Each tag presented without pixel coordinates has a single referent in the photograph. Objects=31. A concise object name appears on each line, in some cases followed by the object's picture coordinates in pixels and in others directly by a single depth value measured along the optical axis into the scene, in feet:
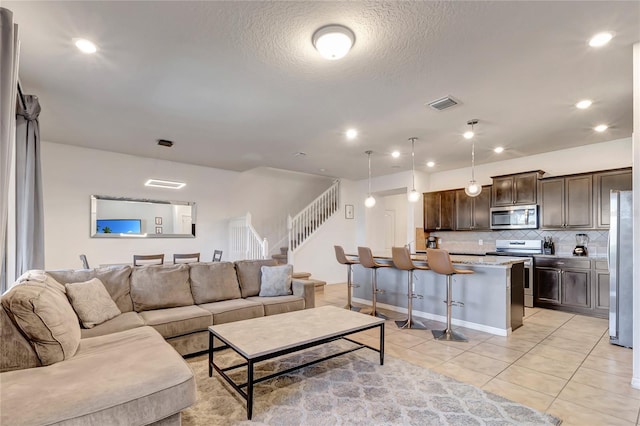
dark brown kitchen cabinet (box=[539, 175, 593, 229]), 16.69
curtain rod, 9.76
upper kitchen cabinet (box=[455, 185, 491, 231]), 20.68
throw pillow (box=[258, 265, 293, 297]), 13.47
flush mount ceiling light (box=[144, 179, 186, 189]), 20.19
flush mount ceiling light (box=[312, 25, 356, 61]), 7.37
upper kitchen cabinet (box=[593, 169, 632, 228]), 15.61
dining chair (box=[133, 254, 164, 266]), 15.21
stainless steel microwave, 18.40
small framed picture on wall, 27.37
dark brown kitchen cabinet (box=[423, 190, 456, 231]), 22.57
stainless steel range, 17.62
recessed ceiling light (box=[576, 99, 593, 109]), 11.37
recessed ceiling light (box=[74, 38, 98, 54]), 7.89
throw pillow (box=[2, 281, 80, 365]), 5.92
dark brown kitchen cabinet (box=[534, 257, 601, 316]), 15.78
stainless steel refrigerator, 11.28
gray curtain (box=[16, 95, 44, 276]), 9.93
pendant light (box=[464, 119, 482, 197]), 14.65
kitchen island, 12.97
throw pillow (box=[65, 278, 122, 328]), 8.80
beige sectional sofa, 4.91
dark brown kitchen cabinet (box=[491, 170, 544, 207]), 18.44
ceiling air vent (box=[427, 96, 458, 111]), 11.15
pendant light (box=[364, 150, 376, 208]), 17.52
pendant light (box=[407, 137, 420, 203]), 16.09
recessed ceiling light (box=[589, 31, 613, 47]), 7.62
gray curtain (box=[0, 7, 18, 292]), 5.16
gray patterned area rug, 6.97
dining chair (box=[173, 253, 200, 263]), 16.88
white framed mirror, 18.40
